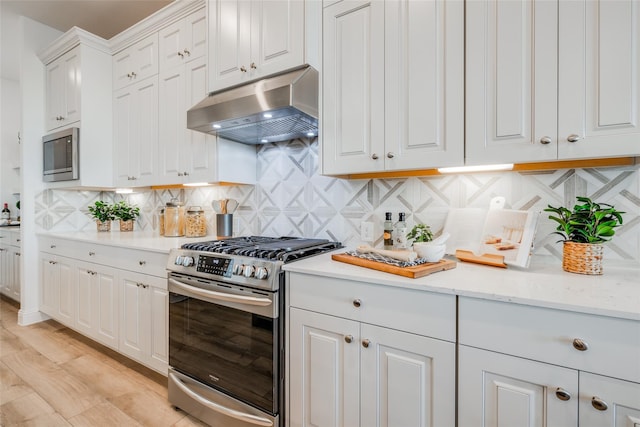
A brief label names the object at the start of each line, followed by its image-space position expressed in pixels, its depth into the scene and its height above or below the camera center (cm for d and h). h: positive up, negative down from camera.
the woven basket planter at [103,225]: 301 -17
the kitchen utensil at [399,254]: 127 -21
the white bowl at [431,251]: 129 -19
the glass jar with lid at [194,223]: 244 -12
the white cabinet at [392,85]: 129 +58
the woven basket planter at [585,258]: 115 -19
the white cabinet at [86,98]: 266 +101
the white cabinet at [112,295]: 189 -65
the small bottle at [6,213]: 414 -7
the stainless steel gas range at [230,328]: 136 -61
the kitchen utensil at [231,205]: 231 +2
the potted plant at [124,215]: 297 -7
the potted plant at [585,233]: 114 -10
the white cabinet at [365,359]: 103 -58
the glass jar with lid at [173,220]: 248 -10
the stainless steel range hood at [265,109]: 151 +53
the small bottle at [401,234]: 160 -14
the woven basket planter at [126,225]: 298 -17
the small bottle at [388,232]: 164 -13
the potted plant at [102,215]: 296 -7
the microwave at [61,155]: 265 +48
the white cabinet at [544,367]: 79 -46
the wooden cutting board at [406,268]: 112 -24
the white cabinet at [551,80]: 103 +48
